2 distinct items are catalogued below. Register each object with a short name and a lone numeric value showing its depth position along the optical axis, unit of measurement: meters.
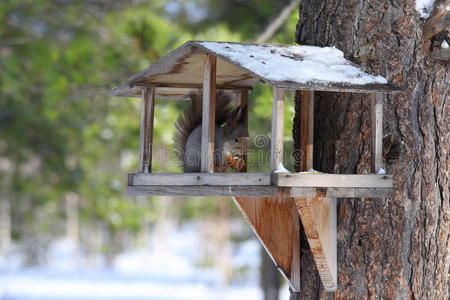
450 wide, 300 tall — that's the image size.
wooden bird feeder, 3.88
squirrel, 4.63
